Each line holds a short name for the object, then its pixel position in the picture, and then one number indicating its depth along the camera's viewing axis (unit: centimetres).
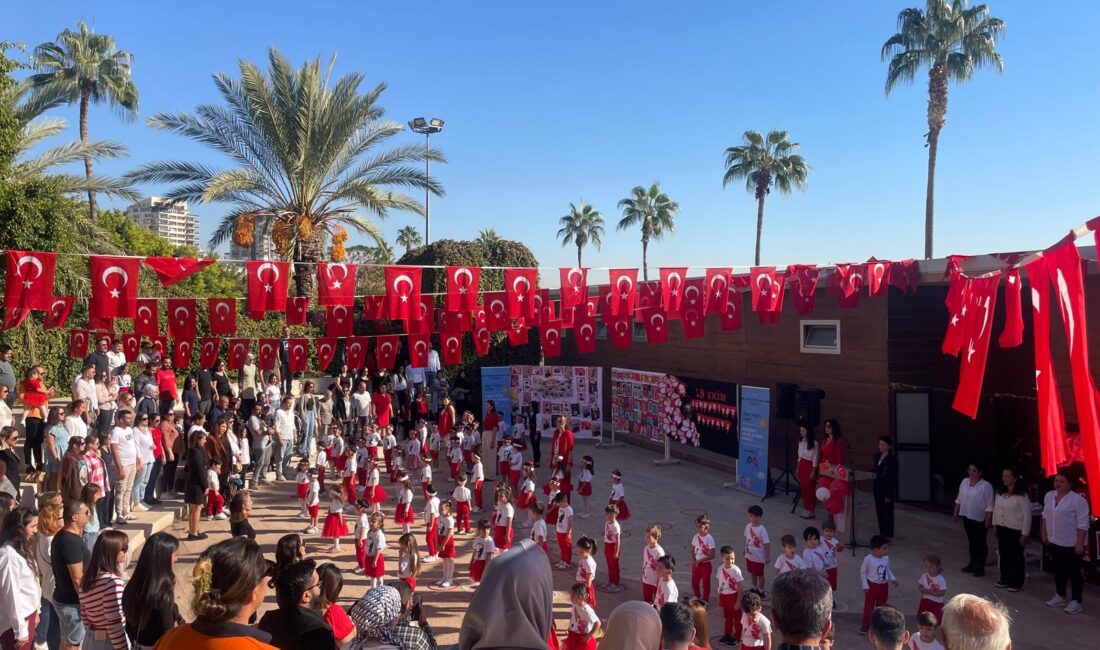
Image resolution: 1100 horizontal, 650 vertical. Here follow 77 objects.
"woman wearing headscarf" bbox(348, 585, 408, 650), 432
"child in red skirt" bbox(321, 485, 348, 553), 1177
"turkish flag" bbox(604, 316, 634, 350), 1520
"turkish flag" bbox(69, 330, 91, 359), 1580
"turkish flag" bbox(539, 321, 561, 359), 1614
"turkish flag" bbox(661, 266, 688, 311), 1455
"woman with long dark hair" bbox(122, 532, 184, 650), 445
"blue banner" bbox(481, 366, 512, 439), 2078
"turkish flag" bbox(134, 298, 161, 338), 1377
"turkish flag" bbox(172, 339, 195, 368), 1427
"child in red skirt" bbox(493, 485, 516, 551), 1084
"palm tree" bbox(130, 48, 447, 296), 1744
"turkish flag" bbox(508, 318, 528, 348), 1558
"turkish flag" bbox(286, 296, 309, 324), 1398
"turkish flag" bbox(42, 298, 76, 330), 1245
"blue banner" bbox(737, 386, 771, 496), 1489
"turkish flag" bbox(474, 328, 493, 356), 1650
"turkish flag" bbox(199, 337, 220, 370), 1509
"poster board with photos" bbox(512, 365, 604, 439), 2028
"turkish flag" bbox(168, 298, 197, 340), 1379
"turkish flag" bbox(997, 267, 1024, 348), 723
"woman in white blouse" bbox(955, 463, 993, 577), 1021
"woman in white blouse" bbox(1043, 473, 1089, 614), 905
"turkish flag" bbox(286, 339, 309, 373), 1549
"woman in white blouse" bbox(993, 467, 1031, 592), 959
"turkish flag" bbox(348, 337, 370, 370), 1606
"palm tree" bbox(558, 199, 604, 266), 5497
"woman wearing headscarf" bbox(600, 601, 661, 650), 396
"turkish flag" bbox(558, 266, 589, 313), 1415
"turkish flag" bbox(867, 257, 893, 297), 1314
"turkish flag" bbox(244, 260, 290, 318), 1225
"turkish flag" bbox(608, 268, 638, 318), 1424
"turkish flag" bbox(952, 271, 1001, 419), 514
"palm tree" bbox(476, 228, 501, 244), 4550
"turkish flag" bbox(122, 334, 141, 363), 1593
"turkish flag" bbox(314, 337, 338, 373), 1583
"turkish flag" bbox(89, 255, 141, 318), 1120
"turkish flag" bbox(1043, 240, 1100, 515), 388
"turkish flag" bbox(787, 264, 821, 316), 1423
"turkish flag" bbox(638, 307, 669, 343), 1552
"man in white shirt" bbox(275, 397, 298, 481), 1570
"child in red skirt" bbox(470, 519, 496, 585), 968
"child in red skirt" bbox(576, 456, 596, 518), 1366
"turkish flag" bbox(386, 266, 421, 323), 1319
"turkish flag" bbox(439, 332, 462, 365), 1608
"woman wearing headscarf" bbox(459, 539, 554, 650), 256
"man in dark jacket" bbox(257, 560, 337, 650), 409
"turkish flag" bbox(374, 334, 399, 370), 1677
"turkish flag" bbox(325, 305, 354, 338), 1487
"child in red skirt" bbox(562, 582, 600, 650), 718
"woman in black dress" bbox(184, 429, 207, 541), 1196
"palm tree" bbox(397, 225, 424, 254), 6431
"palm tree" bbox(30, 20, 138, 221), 2925
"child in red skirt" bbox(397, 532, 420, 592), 838
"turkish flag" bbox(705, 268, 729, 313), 1475
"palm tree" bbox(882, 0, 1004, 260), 2539
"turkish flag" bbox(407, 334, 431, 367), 1680
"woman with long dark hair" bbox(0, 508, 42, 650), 541
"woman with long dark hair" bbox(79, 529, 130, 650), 495
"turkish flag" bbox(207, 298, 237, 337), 1417
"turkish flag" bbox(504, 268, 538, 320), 1392
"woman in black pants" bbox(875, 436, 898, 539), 1174
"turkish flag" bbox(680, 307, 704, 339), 1500
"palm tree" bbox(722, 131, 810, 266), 3669
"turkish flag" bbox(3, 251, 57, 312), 1064
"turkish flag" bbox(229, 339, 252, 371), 1509
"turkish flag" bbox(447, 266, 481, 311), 1360
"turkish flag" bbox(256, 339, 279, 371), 1532
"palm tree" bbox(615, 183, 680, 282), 4600
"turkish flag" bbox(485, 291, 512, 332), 1448
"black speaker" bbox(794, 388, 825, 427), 1382
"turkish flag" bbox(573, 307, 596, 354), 1689
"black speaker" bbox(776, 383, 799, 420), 1437
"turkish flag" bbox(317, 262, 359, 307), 1243
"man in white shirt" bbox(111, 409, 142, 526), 1138
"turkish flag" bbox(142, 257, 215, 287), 1140
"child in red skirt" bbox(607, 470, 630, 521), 1196
